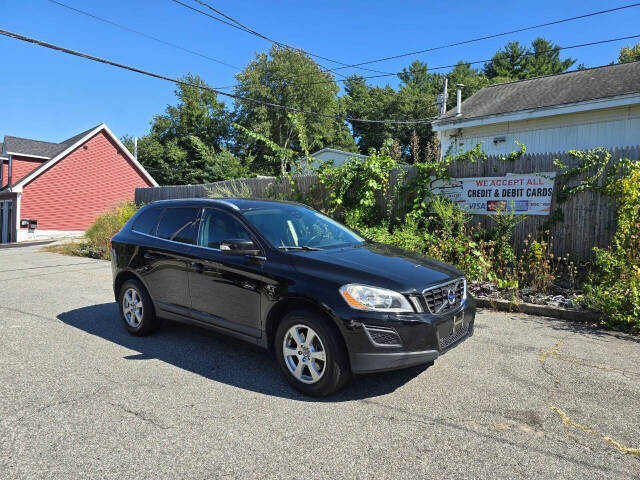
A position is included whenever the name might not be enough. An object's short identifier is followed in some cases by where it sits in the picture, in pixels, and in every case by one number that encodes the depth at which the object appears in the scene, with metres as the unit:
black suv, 3.58
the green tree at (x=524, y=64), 49.06
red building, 29.08
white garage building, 13.14
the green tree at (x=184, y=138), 48.00
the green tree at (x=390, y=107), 49.50
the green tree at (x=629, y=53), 39.16
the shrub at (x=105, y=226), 16.73
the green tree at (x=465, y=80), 46.62
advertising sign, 8.53
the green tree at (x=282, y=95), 48.34
